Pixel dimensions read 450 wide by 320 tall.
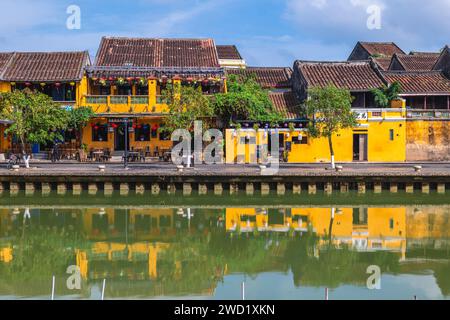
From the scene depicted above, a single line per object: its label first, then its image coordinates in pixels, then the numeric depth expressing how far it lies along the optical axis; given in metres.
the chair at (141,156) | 37.62
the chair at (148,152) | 38.83
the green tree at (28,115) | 31.70
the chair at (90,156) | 37.58
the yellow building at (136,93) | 38.88
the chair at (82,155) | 37.38
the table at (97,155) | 37.50
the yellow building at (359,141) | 38.16
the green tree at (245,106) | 37.38
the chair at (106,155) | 37.41
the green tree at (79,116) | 37.16
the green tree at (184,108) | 32.03
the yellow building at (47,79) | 38.41
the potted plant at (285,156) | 38.12
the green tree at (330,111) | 32.81
